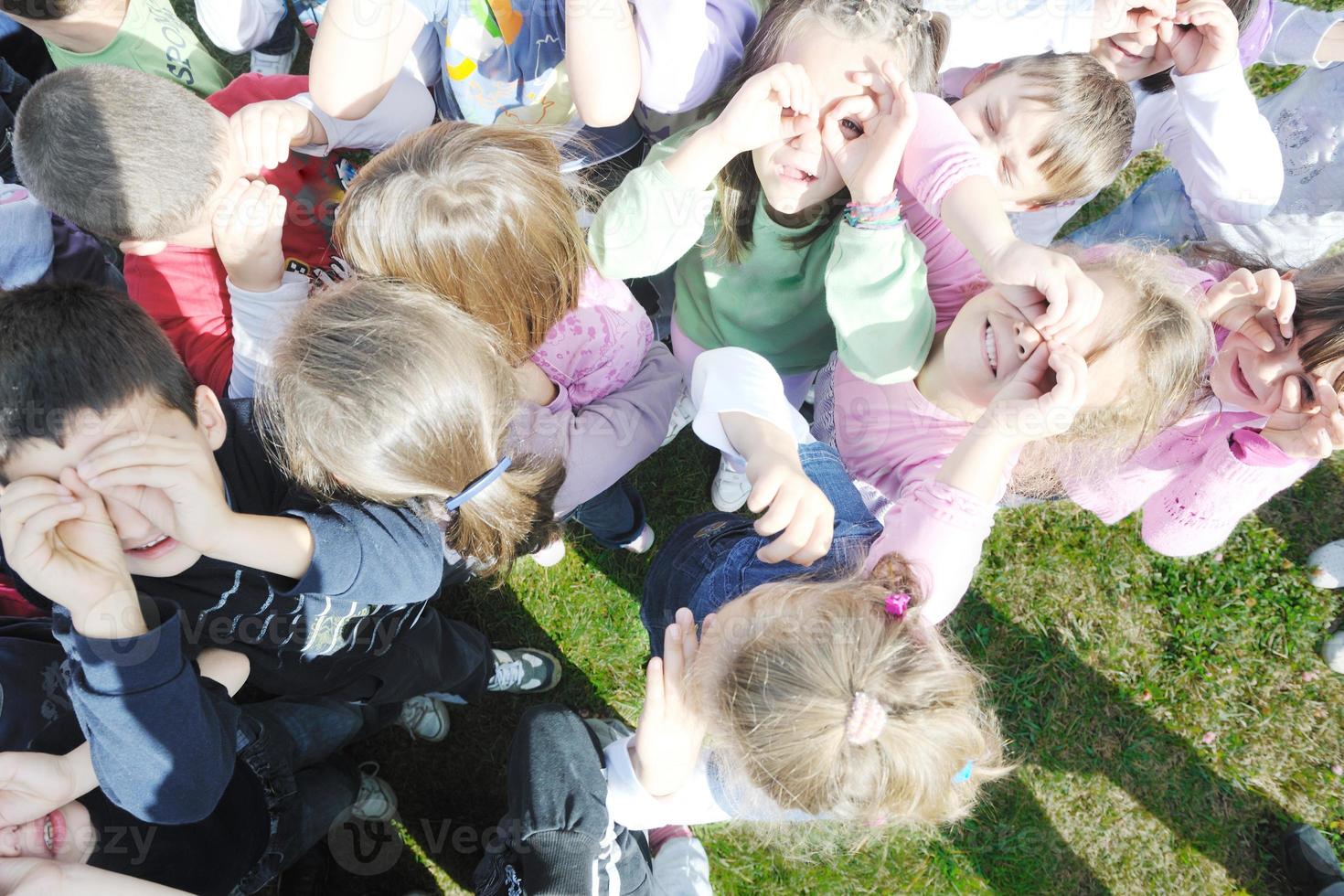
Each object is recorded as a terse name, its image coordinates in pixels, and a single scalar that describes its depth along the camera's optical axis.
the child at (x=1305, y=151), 1.02
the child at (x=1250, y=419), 0.83
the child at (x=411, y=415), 0.76
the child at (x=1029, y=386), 0.80
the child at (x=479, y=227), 0.81
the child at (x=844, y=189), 0.82
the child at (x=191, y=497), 0.72
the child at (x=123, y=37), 1.02
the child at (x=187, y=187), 0.85
